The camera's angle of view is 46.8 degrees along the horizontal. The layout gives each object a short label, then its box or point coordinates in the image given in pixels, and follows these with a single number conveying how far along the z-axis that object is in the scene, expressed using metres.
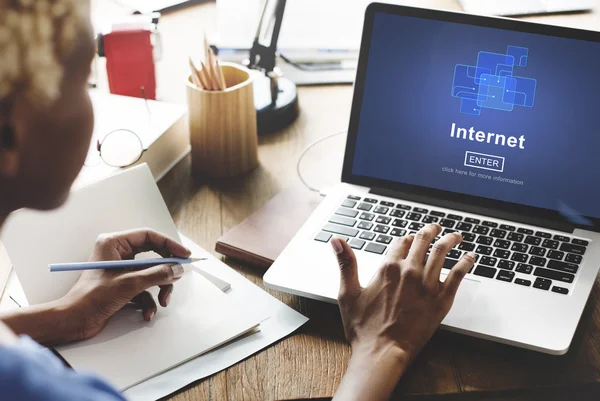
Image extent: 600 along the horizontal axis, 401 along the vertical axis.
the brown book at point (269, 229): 1.03
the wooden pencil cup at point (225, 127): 1.18
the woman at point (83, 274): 0.50
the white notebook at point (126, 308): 0.85
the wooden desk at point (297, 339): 0.83
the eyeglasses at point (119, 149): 1.18
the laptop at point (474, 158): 0.96
